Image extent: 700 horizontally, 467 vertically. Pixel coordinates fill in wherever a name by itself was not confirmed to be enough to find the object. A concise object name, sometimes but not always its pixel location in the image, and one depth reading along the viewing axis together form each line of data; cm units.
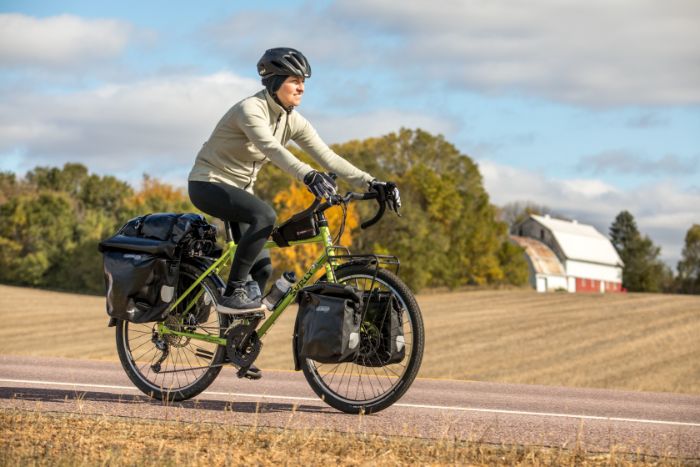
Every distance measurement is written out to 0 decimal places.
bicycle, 607
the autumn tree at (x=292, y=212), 4947
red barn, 9969
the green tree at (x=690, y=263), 9675
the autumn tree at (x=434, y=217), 5853
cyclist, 636
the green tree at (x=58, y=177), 9075
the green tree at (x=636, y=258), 9875
